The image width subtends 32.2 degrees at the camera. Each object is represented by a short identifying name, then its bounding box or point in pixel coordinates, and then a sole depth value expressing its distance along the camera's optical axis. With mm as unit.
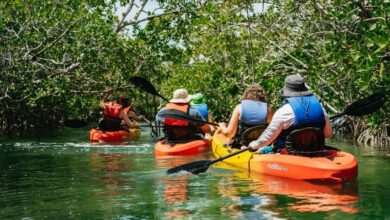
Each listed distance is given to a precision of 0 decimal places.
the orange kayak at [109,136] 14445
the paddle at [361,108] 7699
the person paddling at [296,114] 6945
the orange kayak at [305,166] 6773
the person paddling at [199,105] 11742
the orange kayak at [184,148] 10508
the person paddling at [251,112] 8492
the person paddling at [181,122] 10492
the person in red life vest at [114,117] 14625
